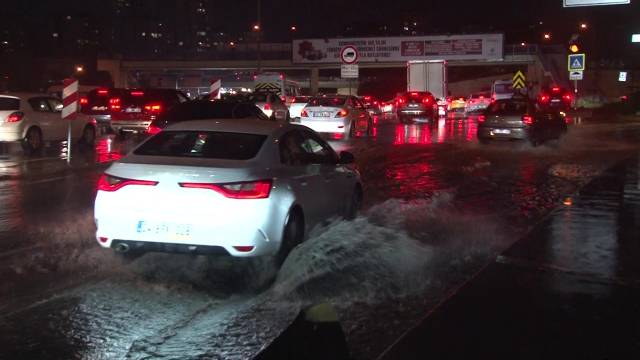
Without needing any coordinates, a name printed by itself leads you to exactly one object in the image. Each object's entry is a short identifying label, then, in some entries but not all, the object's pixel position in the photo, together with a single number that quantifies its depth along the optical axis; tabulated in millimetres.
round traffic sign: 35856
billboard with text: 54094
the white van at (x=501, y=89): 49031
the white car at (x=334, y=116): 24359
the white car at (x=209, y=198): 6340
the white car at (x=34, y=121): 18047
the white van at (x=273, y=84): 36281
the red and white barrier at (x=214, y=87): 26484
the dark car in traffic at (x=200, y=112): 16656
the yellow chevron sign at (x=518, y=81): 43500
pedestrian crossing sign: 37094
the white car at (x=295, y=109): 34675
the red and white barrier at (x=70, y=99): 16812
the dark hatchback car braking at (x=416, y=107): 35656
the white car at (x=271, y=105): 27672
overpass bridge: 56188
